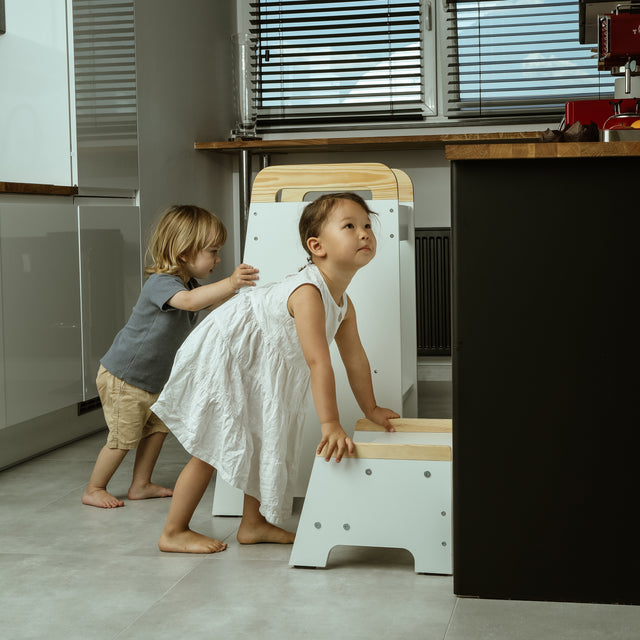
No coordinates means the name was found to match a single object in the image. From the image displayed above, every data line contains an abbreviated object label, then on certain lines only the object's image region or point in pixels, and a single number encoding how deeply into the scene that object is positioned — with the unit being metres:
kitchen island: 1.28
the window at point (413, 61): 3.71
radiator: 3.73
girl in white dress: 1.65
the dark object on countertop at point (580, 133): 1.34
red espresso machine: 1.82
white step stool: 1.51
